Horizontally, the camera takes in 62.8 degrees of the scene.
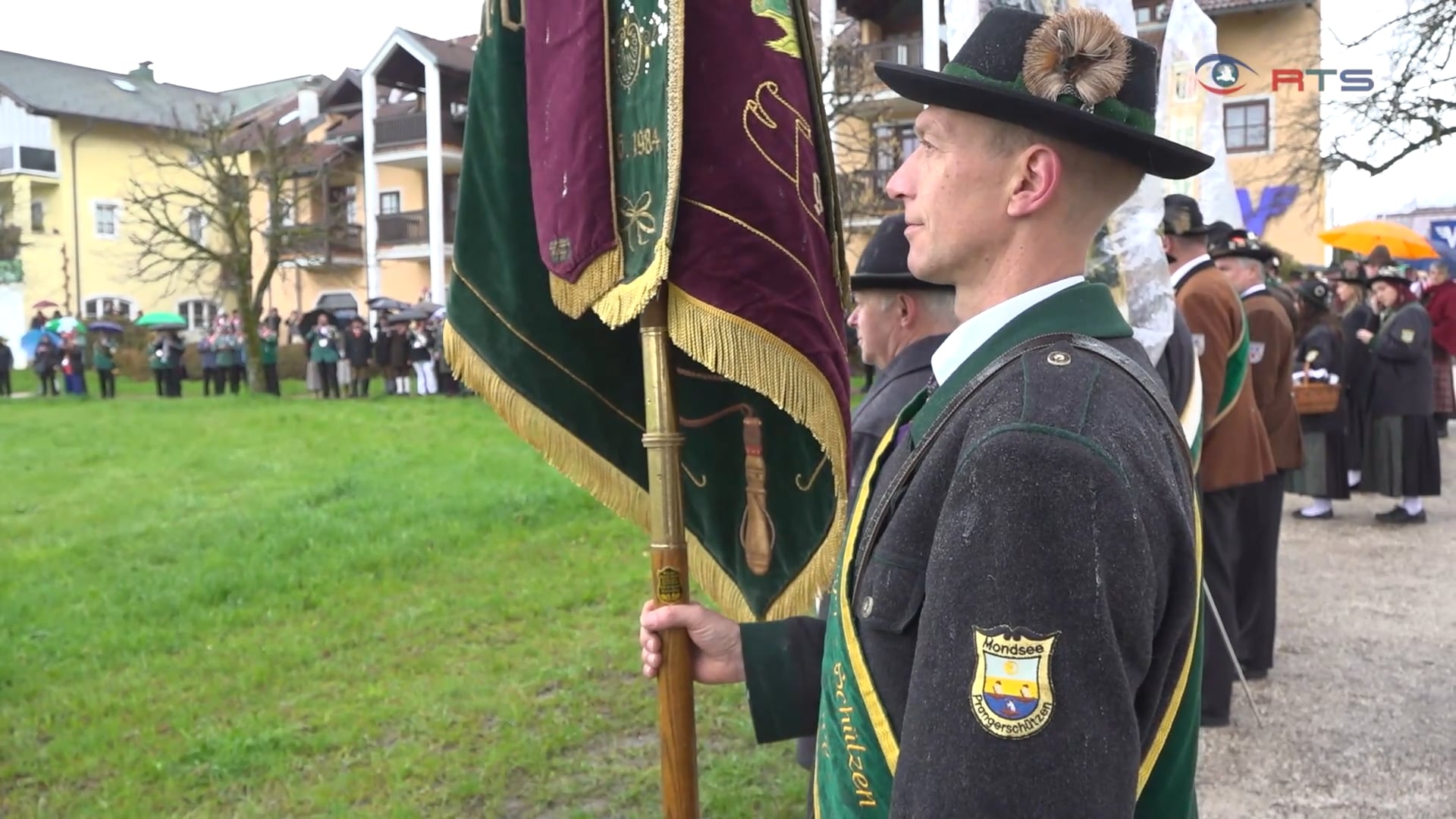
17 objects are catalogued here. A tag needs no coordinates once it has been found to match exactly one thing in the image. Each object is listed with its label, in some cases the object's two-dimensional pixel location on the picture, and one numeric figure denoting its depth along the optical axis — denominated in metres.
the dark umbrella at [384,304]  28.77
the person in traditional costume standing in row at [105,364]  25.80
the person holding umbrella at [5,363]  26.86
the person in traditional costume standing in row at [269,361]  26.17
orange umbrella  15.23
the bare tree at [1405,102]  15.52
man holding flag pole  1.27
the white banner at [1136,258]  4.08
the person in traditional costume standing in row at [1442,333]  10.89
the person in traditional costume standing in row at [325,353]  24.70
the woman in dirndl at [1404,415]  9.77
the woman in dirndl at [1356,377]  10.28
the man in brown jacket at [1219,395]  5.34
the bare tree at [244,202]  26.00
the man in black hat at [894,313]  3.08
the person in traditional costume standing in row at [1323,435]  9.84
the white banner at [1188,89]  6.79
